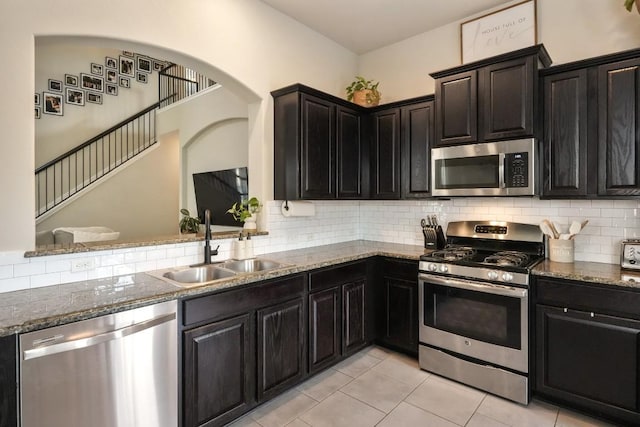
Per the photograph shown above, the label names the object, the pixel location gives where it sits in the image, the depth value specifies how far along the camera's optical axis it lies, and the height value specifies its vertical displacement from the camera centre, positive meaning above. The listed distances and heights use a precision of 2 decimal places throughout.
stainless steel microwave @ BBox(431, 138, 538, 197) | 2.59 +0.34
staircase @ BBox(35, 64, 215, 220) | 5.45 +1.10
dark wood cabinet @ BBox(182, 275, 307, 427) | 1.96 -0.87
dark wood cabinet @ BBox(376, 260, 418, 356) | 3.04 -0.87
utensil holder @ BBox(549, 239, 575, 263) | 2.66 -0.31
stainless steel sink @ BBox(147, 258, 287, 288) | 2.41 -0.43
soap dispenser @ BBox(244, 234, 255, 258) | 2.85 -0.29
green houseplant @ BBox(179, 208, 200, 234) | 3.97 -0.13
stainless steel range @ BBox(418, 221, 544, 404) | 2.44 -0.76
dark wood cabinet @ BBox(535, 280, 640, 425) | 2.11 -0.92
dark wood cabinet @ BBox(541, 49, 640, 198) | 2.32 +0.59
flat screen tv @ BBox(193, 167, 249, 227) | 4.44 +0.30
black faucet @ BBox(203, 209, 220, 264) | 2.62 -0.22
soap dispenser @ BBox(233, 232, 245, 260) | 2.82 -0.30
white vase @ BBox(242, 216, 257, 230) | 3.15 -0.10
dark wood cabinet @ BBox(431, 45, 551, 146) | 2.59 +0.91
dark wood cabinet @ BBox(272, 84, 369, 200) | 3.03 +0.63
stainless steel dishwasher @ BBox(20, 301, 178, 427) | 1.46 -0.74
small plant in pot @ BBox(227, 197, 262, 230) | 3.01 +0.02
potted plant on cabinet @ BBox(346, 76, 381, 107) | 3.67 +1.26
